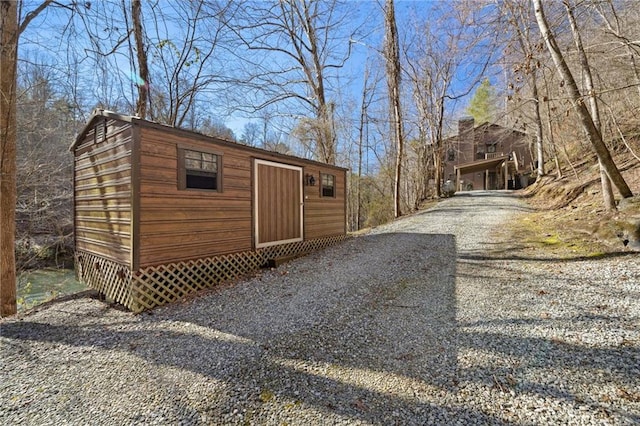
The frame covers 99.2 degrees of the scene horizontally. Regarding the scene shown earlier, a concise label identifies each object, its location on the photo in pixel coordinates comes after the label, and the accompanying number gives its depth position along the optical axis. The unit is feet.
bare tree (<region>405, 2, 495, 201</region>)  48.39
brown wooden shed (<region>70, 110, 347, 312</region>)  12.77
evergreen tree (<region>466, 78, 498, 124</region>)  97.33
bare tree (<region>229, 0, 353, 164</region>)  39.45
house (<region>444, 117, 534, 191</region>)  72.49
